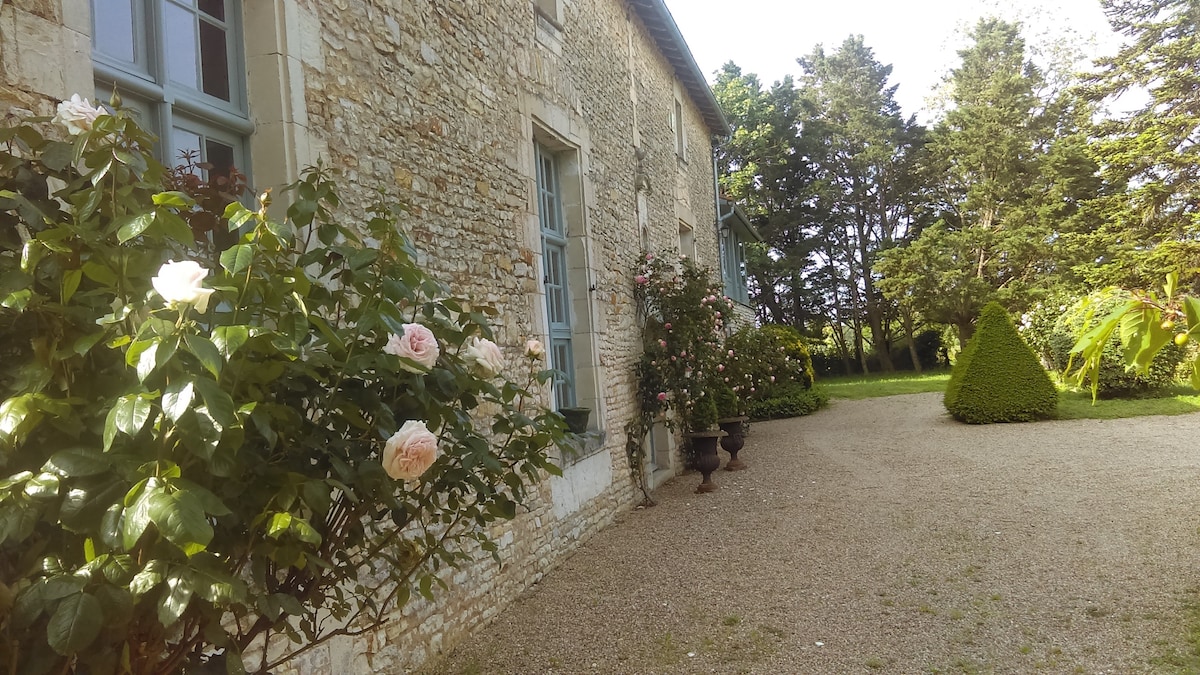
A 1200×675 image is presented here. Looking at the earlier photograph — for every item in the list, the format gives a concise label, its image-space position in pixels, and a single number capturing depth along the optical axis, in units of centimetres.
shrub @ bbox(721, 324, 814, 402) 937
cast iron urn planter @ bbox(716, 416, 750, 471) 838
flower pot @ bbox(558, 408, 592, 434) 573
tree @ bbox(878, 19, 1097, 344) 2131
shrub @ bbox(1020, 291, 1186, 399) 1164
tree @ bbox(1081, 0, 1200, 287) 1672
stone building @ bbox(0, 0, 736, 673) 267
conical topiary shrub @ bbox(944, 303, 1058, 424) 1075
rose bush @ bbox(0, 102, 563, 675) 133
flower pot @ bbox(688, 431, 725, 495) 750
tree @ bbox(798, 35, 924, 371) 2611
